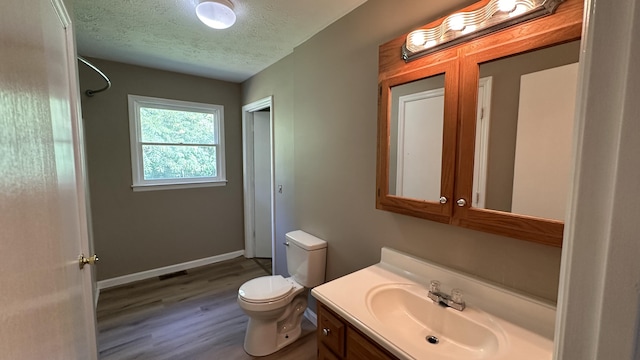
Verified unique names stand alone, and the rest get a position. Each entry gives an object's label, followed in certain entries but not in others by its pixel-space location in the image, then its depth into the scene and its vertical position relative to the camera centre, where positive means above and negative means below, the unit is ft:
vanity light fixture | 3.09 +1.79
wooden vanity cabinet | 3.41 -2.52
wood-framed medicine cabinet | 3.04 +0.46
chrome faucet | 3.82 -2.01
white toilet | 6.22 -3.23
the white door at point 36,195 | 1.57 -0.28
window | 9.57 +0.58
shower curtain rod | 8.07 +2.05
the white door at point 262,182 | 11.49 -0.99
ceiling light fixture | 5.17 +2.90
